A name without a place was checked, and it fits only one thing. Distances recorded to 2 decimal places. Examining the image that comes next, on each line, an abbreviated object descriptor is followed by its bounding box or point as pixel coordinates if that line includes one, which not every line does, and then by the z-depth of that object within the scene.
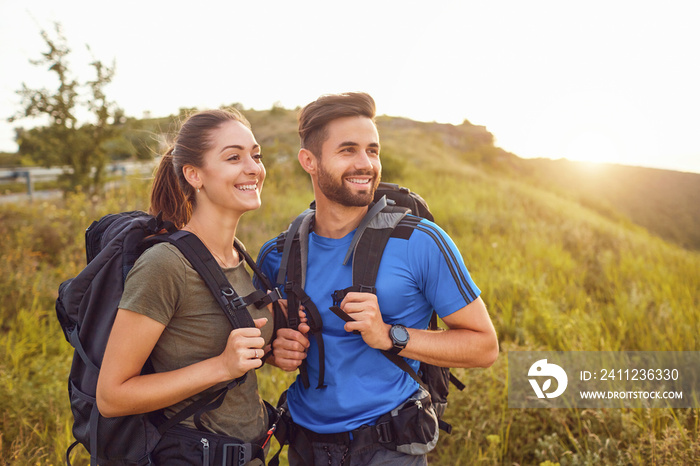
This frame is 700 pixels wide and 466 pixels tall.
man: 2.13
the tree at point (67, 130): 9.96
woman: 1.67
